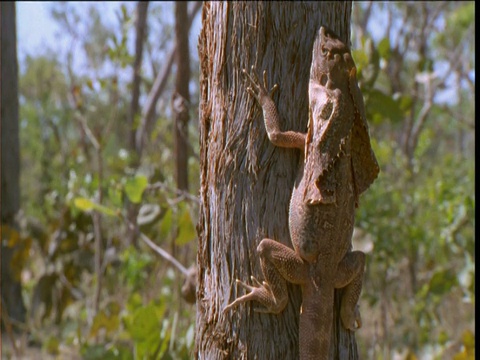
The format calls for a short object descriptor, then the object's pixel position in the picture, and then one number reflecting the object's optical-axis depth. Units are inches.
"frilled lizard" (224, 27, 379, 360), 82.9
